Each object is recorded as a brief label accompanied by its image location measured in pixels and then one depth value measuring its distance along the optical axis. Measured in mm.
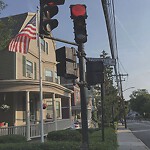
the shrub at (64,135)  14917
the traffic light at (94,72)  8031
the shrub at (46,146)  9227
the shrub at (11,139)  13227
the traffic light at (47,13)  7020
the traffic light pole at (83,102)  7359
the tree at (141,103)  125950
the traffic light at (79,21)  7406
